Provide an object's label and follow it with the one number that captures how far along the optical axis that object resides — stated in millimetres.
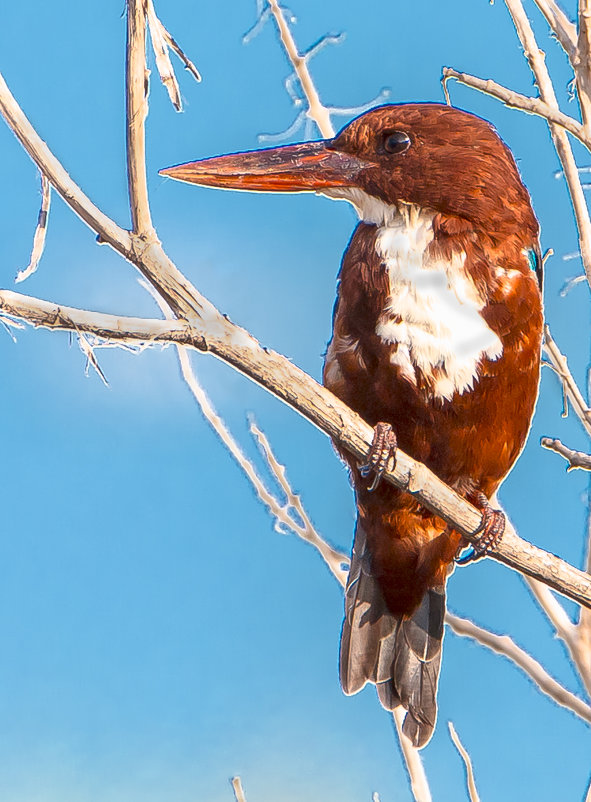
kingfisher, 4834
